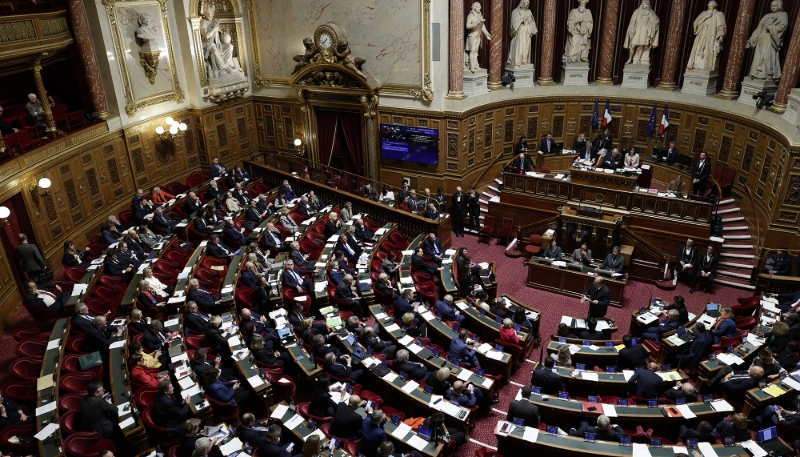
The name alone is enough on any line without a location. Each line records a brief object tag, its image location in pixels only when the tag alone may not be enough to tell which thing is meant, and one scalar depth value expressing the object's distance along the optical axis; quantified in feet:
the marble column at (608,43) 63.10
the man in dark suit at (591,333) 37.87
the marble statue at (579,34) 64.03
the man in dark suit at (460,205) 57.21
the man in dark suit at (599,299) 40.16
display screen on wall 60.49
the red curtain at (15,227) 41.34
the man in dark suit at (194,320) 36.01
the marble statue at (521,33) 64.08
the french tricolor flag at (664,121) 61.16
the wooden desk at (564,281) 46.01
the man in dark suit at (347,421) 27.71
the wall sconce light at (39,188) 43.39
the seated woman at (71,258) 42.80
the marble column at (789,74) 47.96
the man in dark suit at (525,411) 28.15
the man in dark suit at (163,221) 50.31
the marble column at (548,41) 64.49
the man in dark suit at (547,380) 30.99
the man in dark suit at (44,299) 36.42
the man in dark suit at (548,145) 63.93
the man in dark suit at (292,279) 41.19
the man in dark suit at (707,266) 46.87
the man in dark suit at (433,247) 48.67
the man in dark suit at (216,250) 45.57
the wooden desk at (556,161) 64.08
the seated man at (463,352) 34.30
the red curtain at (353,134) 64.64
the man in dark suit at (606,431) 26.58
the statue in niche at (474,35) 60.08
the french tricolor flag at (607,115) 64.18
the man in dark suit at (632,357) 33.55
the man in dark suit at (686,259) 47.34
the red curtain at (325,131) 66.44
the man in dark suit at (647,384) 30.27
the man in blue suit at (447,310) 38.69
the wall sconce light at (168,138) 58.29
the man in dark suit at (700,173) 53.72
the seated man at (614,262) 46.55
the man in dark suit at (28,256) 39.96
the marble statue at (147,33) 54.13
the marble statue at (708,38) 57.21
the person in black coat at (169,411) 27.55
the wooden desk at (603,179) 53.42
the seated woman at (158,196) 54.39
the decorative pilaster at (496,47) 62.28
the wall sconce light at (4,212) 38.09
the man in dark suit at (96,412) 26.63
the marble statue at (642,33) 61.31
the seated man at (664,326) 36.83
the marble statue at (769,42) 51.88
